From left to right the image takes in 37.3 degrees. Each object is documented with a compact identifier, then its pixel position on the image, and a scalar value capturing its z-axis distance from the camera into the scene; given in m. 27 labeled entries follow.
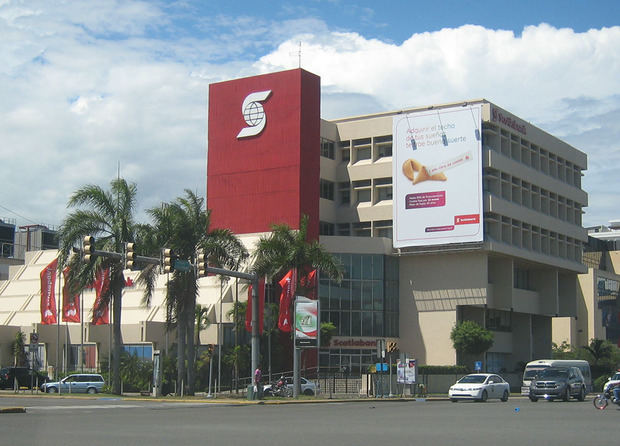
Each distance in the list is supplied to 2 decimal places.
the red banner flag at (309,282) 52.82
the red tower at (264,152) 69.56
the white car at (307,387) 53.59
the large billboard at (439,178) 68.00
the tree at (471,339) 67.38
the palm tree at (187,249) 50.81
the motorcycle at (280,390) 51.41
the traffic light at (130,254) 33.44
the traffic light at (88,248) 32.94
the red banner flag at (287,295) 52.06
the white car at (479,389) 46.03
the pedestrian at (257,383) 44.03
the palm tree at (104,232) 49.34
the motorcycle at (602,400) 34.66
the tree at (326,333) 64.62
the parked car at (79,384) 56.31
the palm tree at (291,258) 52.75
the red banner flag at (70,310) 58.05
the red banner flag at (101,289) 50.28
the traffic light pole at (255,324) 43.94
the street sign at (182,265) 35.65
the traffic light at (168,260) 33.62
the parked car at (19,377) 58.97
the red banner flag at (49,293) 60.56
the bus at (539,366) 59.47
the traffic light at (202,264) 35.50
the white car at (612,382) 40.08
